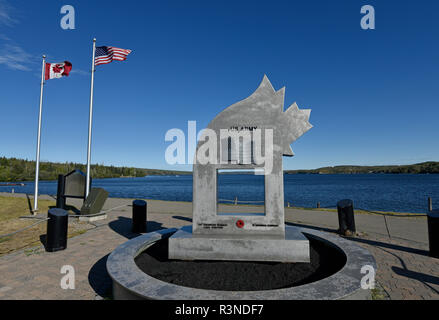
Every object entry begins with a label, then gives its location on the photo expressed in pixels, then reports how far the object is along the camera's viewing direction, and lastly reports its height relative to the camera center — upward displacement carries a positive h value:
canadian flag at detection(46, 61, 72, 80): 12.91 +5.66
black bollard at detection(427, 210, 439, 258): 6.28 -1.58
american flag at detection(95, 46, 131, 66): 12.98 +6.55
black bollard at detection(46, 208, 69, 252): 6.77 -1.68
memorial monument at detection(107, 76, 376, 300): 4.34 -1.29
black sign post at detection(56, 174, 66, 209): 12.84 -1.05
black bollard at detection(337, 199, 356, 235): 8.63 -1.63
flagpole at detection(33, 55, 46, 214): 12.91 +1.95
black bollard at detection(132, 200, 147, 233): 9.10 -1.69
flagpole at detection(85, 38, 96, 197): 12.70 +2.24
